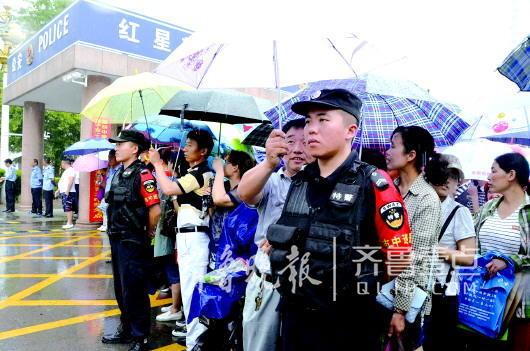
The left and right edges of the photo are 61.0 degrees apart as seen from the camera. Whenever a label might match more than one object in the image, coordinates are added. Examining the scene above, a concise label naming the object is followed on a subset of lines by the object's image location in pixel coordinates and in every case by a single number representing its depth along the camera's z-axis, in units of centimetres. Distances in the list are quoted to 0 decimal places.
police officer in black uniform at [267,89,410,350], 187
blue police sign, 1063
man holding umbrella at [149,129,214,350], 366
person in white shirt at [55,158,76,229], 1110
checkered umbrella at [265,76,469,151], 378
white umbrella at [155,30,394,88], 269
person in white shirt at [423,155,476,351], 287
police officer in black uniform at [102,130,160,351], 375
